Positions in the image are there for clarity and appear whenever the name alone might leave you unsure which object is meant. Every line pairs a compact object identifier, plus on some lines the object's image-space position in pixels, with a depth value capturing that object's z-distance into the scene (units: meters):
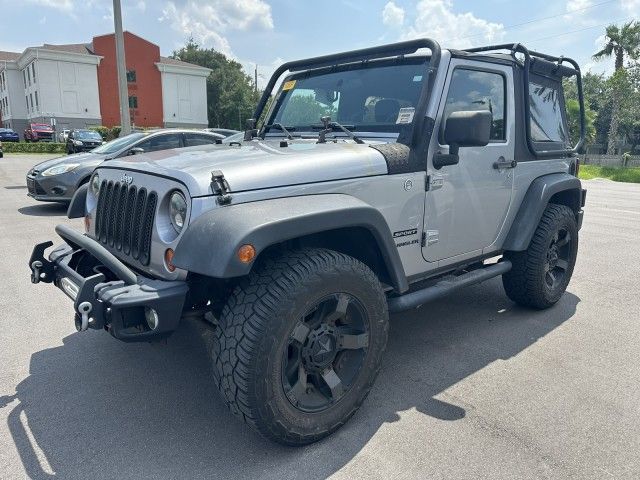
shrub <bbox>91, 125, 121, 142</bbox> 33.68
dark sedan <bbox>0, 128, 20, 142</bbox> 37.60
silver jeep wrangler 2.30
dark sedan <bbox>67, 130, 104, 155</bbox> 21.98
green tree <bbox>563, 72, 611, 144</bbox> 52.88
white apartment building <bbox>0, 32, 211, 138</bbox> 44.34
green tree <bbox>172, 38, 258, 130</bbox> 54.75
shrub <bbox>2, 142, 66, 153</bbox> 28.59
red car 38.06
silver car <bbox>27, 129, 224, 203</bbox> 8.62
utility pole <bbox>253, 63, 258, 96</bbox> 59.58
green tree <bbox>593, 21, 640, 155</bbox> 33.12
